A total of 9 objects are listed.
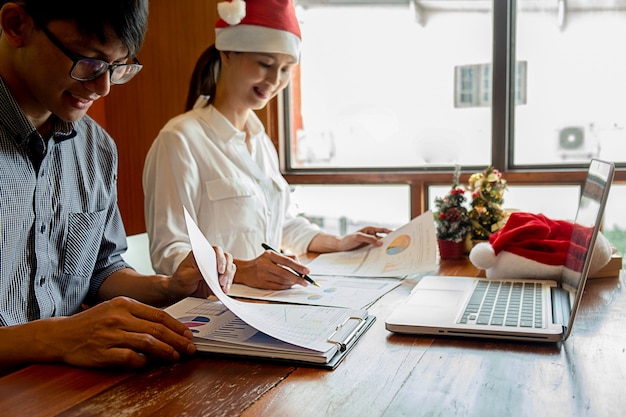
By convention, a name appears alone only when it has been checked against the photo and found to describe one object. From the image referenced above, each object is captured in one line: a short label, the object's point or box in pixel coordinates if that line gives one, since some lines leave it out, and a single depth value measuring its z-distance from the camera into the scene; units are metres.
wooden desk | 0.75
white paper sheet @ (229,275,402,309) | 1.25
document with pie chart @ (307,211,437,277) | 1.56
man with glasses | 0.91
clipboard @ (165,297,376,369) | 0.89
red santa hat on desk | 1.42
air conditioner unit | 2.60
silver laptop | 0.98
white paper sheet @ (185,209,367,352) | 0.93
